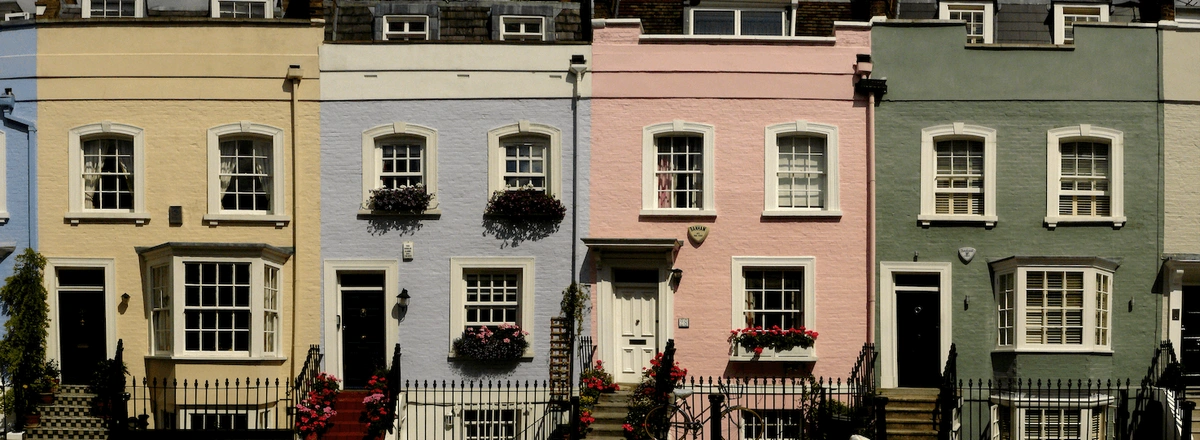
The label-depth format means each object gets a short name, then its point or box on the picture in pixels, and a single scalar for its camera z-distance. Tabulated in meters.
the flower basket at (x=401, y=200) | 22.02
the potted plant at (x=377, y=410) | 20.70
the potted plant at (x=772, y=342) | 21.84
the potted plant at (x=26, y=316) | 21.78
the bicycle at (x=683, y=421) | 19.92
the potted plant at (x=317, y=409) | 20.89
